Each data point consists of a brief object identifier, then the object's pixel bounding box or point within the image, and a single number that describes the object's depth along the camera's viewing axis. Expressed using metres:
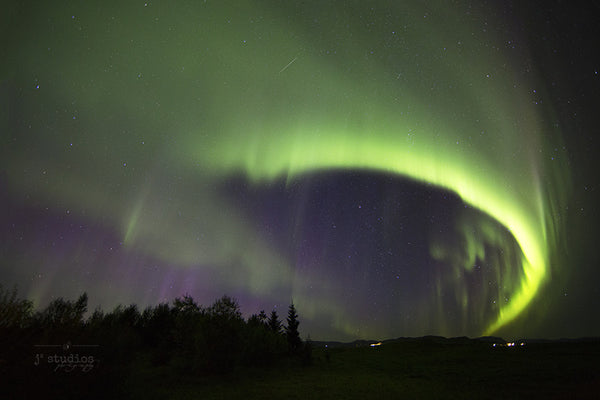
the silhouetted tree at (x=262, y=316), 44.38
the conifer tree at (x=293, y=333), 31.92
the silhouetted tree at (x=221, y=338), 19.53
